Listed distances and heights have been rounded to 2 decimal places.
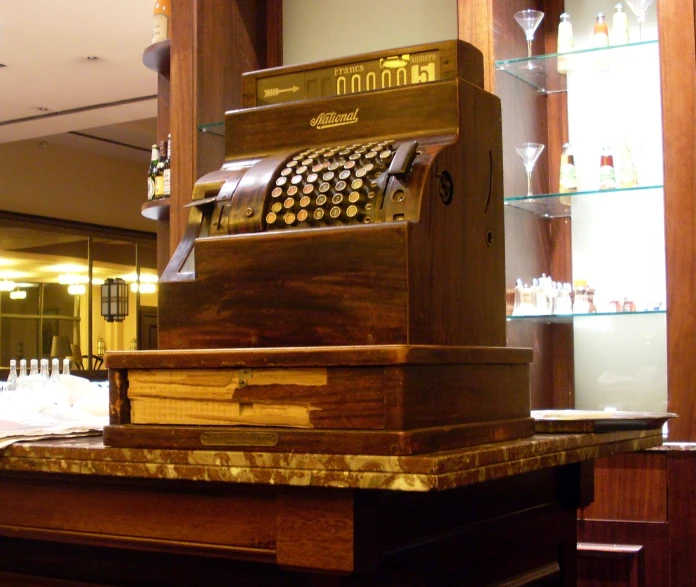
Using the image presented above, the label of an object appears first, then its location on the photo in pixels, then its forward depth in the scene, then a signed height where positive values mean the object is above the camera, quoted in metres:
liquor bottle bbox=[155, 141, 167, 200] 3.39 +0.59
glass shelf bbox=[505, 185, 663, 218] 2.61 +0.38
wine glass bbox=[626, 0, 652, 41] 2.51 +0.85
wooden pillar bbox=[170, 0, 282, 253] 2.83 +0.76
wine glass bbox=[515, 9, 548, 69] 2.64 +0.86
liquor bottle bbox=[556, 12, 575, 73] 2.67 +0.81
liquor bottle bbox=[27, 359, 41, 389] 1.94 -0.07
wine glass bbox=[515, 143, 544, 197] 2.64 +0.50
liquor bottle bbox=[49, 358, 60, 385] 1.76 -0.05
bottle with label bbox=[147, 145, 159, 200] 3.45 +0.61
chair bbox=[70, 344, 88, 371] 9.30 -0.09
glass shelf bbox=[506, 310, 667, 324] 2.56 +0.07
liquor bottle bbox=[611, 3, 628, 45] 2.57 +0.82
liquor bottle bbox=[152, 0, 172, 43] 3.28 +1.08
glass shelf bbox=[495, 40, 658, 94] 2.57 +0.74
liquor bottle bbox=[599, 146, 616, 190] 2.56 +0.44
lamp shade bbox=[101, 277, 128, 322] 9.43 +0.46
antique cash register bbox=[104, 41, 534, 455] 0.95 +0.06
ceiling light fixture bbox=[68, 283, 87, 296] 9.54 +0.56
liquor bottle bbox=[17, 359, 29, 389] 2.10 -0.07
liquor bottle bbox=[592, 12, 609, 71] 2.61 +0.80
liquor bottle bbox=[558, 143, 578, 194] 2.63 +0.45
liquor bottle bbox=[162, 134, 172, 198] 3.29 +0.57
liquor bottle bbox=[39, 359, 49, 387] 1.96 -0.06
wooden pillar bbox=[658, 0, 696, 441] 2.26 +0.33
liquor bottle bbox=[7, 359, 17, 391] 2.45 -0.08
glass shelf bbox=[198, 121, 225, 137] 2.84 +0.63
